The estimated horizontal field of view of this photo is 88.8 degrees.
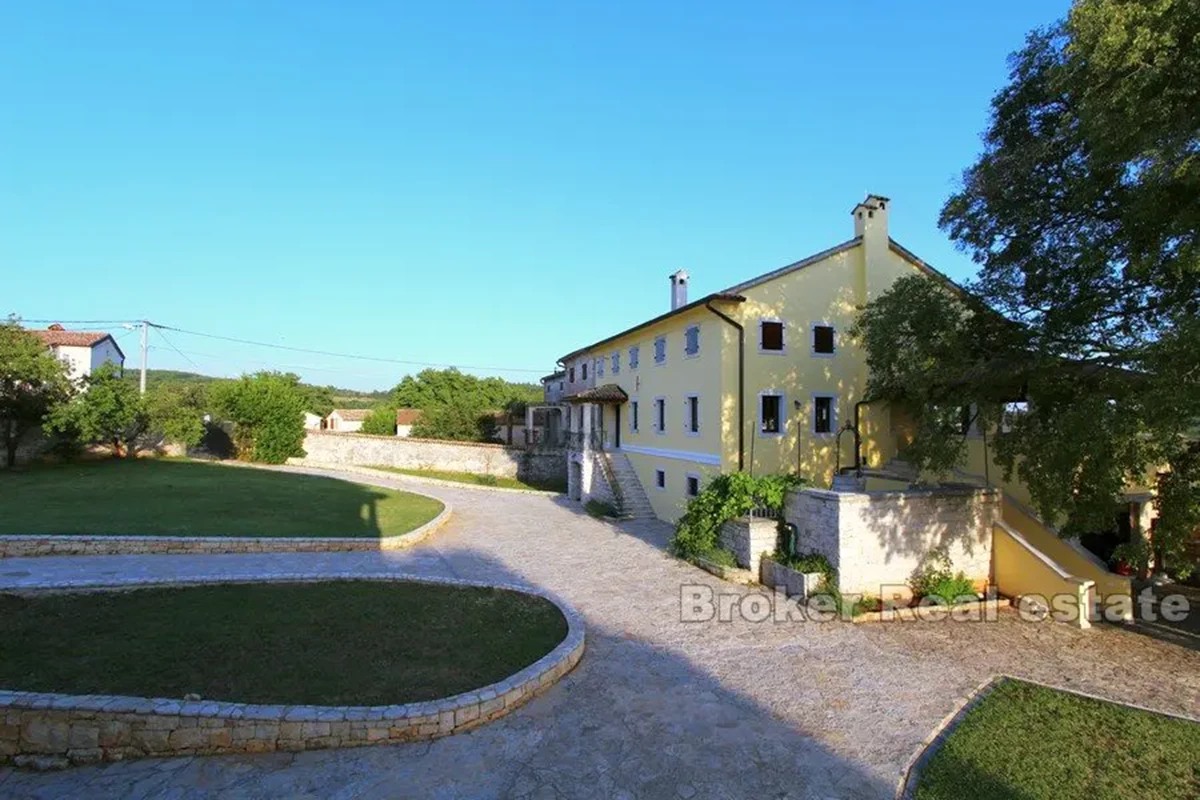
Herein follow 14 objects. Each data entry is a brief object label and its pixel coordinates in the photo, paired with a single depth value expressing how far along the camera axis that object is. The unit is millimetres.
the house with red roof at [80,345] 37594
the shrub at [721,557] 13414
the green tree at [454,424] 40812
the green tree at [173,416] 29297
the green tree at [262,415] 33031
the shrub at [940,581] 11688
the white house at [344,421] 64438
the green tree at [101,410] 25625
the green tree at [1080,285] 7656
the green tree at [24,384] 24516
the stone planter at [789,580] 11508
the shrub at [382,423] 53312
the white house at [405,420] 55212
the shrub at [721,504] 13656
